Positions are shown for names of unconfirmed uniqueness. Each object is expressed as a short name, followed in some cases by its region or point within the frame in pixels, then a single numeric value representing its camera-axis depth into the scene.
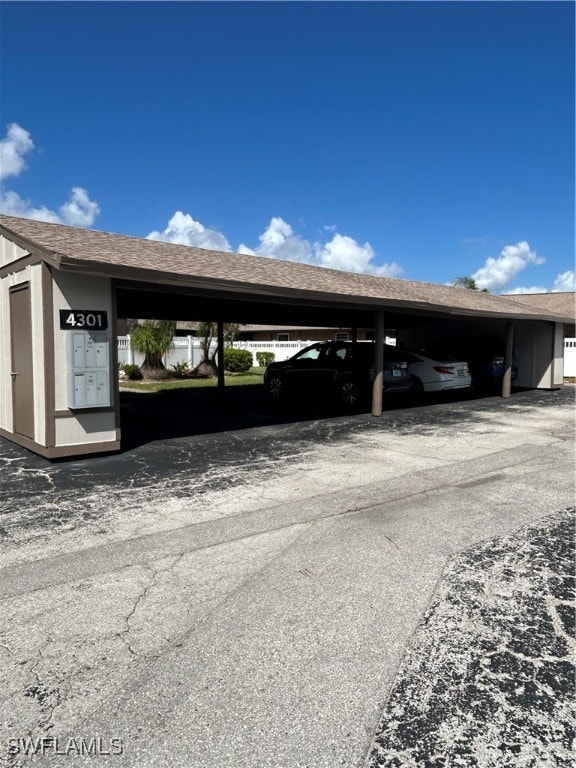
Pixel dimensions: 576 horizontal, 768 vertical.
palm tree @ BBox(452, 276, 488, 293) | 59.09
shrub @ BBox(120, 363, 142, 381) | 23.17
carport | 7.74
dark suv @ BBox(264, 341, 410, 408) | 14.02
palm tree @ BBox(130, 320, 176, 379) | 22.84
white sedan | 15.27
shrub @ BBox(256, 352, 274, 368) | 32.77
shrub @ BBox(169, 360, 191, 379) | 24.55
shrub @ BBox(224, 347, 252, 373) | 27.56
